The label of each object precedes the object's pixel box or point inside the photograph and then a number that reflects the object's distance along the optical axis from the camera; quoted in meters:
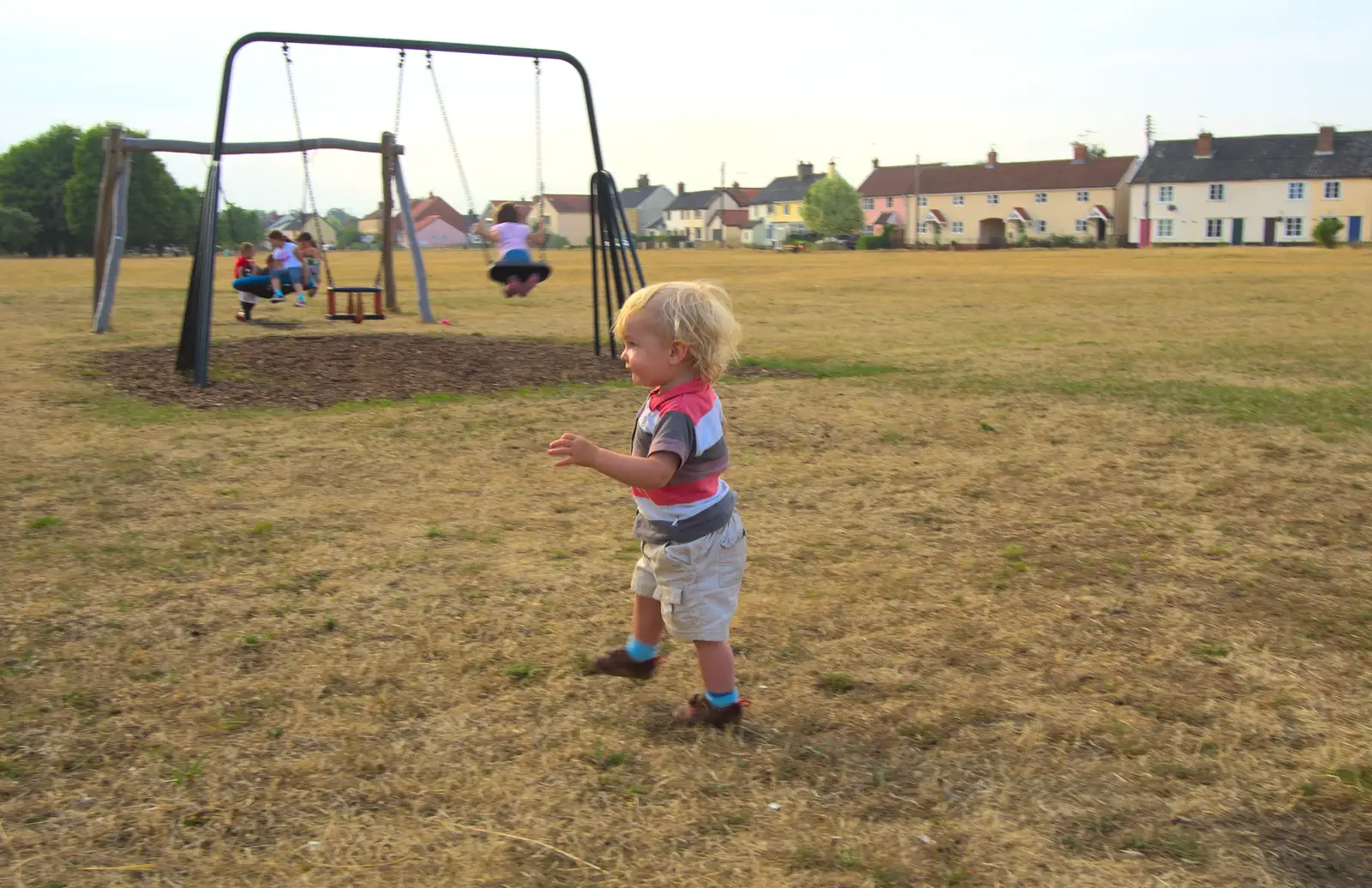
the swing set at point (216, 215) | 11.12
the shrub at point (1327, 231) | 56.09
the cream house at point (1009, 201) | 83.62
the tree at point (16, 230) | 66.25
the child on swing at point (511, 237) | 13.02
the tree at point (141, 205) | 63.03
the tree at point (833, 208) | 96.31
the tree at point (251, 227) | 66.69
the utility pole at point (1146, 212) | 77.44
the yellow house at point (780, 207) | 115.69
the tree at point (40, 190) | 70.44
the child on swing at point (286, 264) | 16.39
